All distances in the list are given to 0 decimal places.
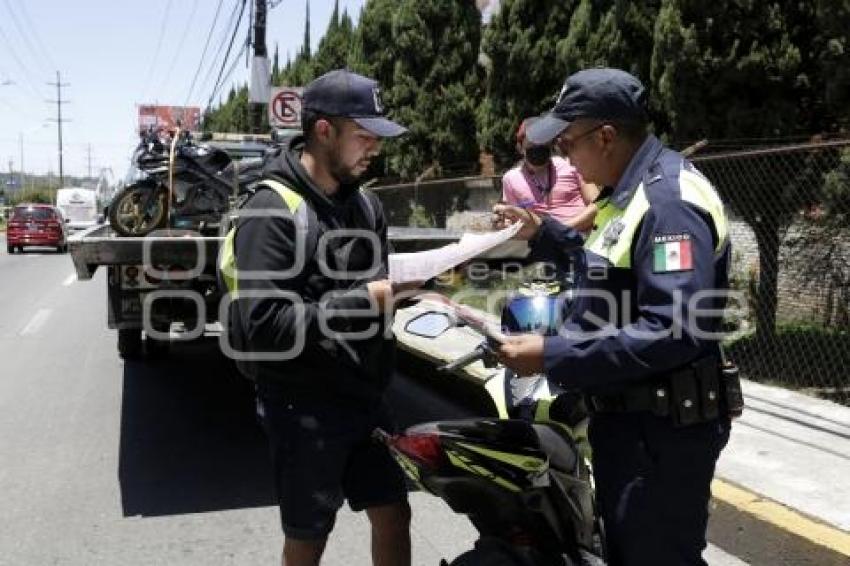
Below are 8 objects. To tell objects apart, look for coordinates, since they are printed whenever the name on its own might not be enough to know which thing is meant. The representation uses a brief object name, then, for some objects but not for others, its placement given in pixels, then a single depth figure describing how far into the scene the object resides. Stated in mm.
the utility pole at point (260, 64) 20953
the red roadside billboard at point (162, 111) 40638
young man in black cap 2512
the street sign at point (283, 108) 17422
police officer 2082
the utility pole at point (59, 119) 93788
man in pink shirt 5129
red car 30297
